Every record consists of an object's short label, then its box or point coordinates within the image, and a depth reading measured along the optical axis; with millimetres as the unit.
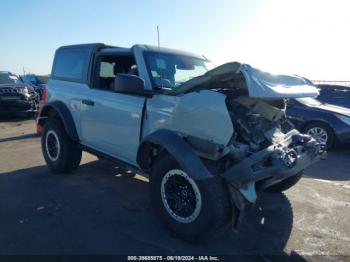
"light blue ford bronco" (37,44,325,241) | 3344
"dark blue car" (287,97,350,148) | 7984
